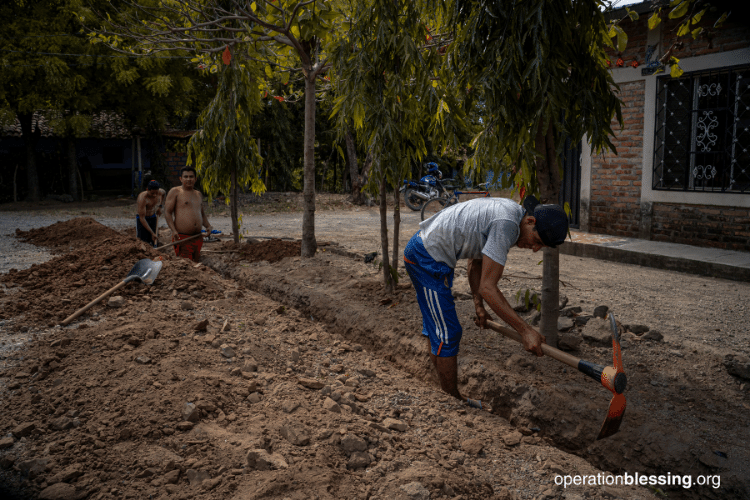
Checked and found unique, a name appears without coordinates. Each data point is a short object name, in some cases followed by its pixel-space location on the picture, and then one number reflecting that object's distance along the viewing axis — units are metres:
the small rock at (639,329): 4.57
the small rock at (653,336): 4.45
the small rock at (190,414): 3.07
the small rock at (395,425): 3.27
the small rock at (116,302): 5.31
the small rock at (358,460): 2.76
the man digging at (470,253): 3.07
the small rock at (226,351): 4.19
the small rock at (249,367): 4.00
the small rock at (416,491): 2.47
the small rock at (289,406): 3.26
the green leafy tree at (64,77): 16.61
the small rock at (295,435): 2.88
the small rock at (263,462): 2.63
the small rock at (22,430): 2.97
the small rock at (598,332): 4.35
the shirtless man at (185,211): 7.82
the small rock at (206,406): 3.19
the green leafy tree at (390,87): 5.09
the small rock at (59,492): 2.44
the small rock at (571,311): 5.01
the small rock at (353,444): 2.86
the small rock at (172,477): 2.55
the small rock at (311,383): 3.73
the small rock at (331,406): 3.31
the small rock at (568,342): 4.28
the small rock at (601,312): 4.91
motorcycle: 17.16
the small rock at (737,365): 3.74
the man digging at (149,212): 8.39
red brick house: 7.73
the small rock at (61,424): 3.04
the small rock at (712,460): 2.89
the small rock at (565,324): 4.63
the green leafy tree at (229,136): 8.73
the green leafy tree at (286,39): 5.22
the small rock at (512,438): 3.20
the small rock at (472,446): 3.08
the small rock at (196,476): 2.54
